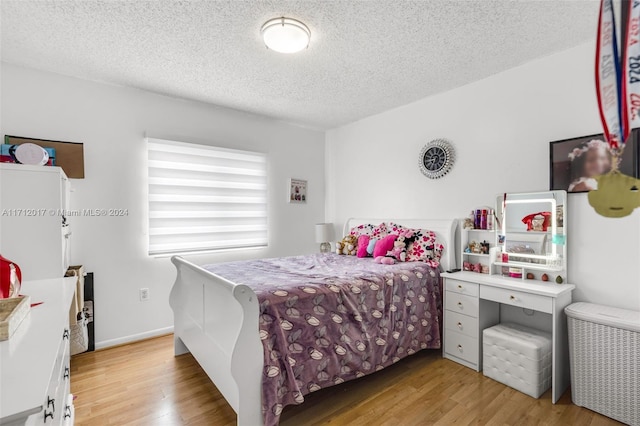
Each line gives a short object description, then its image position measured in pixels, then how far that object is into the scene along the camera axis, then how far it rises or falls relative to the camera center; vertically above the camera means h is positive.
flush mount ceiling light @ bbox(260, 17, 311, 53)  1.96 +1.17
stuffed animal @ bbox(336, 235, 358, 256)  3.65 -0.42
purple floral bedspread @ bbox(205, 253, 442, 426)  1.78 -0.75
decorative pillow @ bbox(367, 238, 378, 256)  3.37 -0.39
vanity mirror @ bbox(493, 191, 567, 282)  2.34 -0.22
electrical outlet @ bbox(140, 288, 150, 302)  3.13 -0.83
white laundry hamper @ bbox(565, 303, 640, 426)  1.81 -0.95
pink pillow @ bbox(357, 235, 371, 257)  3.43 -0.39
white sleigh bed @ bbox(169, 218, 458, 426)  1.65 -0.77
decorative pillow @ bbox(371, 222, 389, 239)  3.52 -0.24
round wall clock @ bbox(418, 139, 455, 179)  3.13 +0.54
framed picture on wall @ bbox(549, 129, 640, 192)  2.06 +0.34
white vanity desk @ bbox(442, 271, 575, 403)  2.10 -0.79
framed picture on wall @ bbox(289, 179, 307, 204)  4.30 +0.30
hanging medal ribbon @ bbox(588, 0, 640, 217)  0.69 +0.25
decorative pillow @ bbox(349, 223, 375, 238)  3.77 -0.24
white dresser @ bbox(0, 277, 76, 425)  0.68 -0.41
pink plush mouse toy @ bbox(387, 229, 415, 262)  3.07 -0.35
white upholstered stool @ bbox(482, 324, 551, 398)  2.09 -1.07
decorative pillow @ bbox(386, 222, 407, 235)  3.38 -0.20
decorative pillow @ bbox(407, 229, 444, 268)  3.01 -0.39
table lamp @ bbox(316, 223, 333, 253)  4.34 -0.35
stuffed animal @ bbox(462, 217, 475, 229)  2.89 -0.14
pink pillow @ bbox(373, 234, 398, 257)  3.19 -0.37
